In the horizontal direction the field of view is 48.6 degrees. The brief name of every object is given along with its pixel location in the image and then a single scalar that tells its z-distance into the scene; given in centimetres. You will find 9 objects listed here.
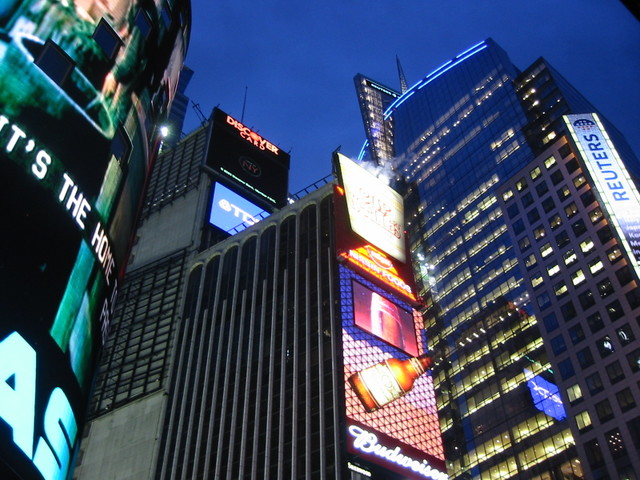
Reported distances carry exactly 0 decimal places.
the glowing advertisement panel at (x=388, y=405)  4202
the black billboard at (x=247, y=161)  7956
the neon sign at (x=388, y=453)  4119
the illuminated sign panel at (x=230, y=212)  8894
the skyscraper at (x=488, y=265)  7638
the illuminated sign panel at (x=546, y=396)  7588
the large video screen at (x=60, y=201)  1488
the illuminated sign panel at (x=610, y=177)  7688
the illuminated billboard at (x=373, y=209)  5281
